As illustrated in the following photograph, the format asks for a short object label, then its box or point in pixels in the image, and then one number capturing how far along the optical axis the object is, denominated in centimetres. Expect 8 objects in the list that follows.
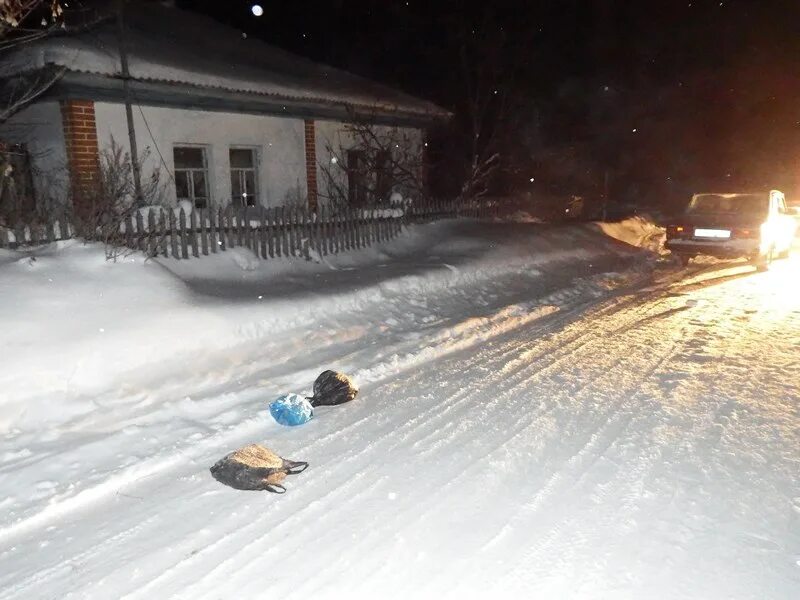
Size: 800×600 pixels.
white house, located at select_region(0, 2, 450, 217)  1035
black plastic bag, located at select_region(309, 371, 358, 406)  540
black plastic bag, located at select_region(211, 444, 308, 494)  391
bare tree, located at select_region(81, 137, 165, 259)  752
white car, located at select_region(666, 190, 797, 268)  1236
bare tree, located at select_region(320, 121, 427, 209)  1603
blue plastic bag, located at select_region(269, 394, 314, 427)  496
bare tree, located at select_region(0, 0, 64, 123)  569
